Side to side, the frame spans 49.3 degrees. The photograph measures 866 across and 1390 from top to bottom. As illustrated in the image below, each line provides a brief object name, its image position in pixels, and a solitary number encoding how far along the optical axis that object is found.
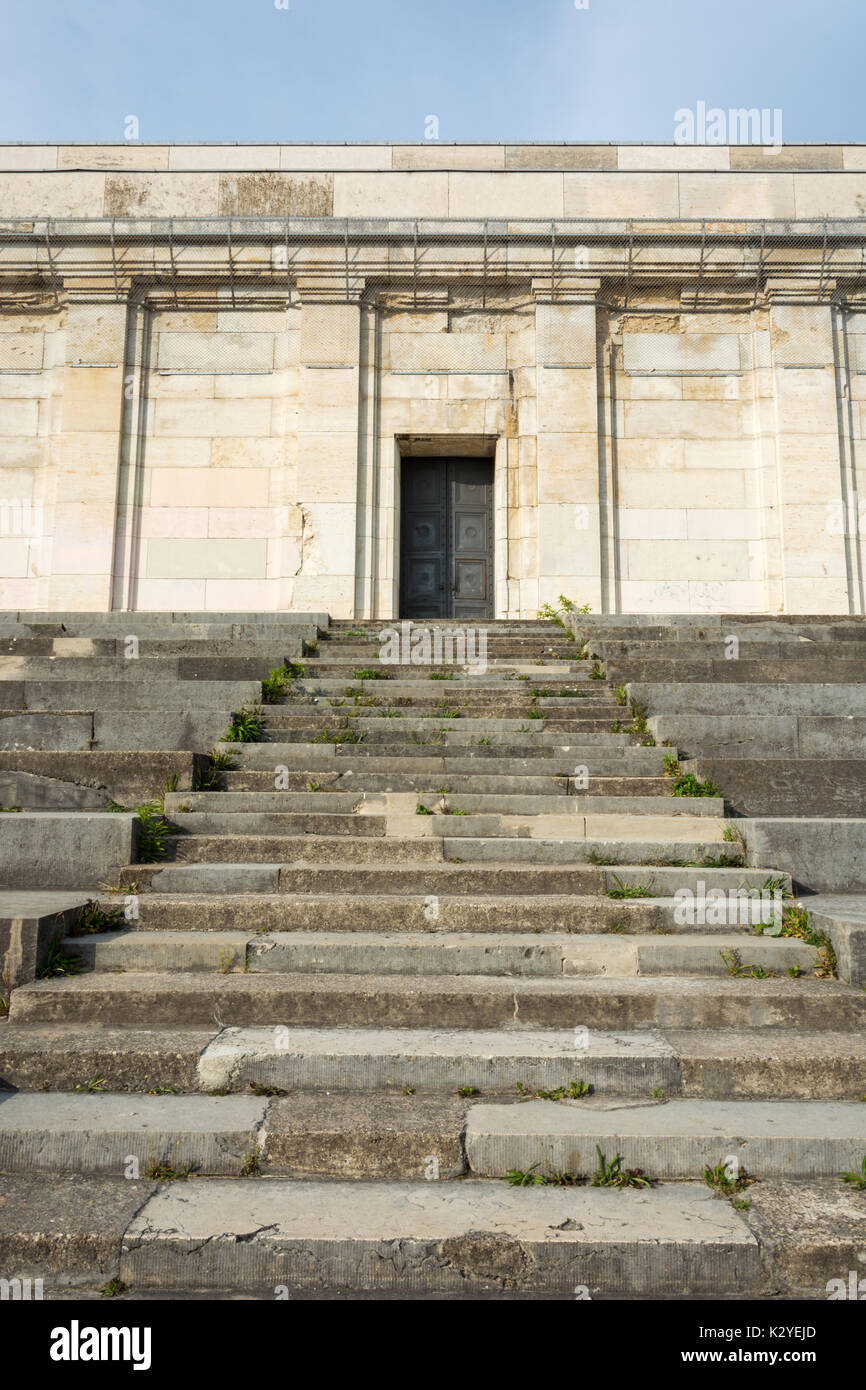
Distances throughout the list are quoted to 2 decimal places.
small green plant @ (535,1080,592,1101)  4.02
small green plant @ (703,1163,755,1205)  3.48
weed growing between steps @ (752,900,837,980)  5.13
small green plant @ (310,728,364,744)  8.11
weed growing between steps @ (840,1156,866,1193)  3.48
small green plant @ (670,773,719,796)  7.08
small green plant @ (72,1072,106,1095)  4.12
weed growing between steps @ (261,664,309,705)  8.98
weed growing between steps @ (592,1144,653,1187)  3.51
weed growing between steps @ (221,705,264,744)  8.02
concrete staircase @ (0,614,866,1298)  3.16
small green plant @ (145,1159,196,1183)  3.59
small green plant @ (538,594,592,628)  13.42
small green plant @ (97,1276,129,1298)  3.08
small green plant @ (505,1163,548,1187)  3.54
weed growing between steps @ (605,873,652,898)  5.70
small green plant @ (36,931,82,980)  4.87
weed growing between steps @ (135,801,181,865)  6.21
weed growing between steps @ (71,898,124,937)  5.28
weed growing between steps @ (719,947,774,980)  4.94
